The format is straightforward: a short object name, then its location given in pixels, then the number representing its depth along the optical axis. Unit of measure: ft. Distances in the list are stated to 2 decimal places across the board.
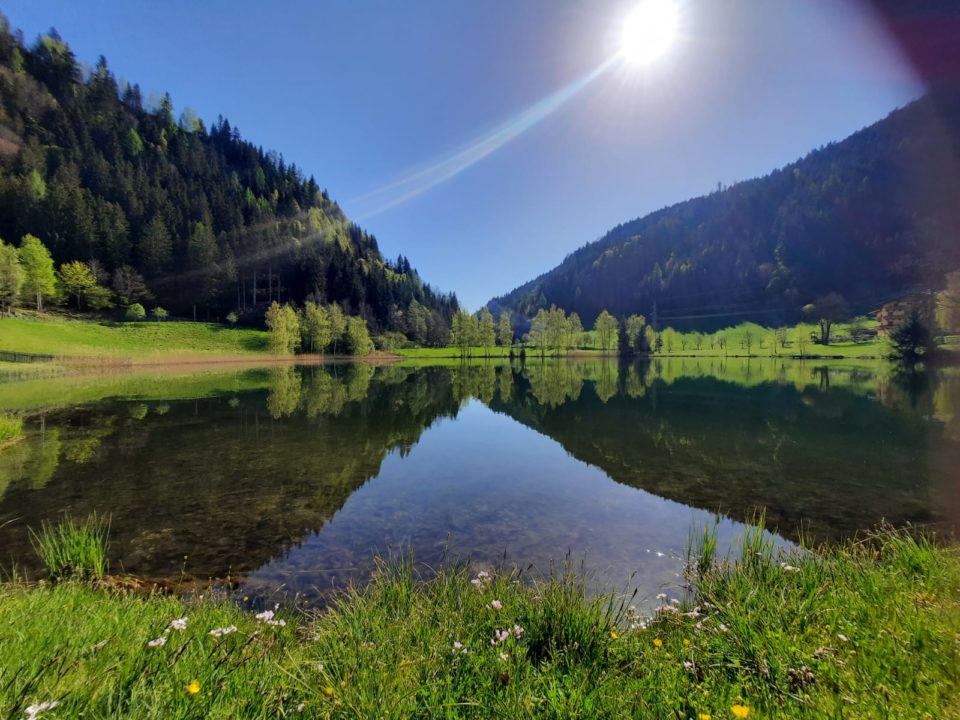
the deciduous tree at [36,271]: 271.69
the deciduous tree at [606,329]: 512.22
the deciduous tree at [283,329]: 326.03
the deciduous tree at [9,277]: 239.50
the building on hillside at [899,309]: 255.29
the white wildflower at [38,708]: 7.91
